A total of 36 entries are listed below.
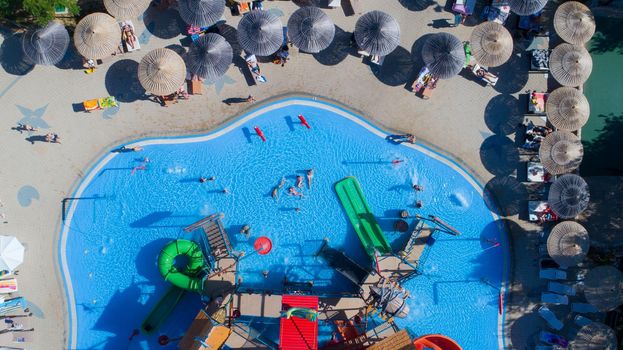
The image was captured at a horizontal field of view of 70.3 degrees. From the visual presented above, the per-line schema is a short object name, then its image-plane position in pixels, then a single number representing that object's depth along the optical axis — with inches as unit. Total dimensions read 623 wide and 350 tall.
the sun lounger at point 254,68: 820.6
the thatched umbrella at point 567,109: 799.1
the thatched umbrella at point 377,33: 774.5
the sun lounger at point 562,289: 831.7
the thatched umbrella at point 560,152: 792.3
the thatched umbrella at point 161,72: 764.6
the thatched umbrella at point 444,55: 778.2
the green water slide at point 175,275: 804.0
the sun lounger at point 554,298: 829.8
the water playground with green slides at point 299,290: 744.3
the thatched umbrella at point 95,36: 772.0
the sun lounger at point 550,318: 828.6
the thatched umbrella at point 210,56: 769.6
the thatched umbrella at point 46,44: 768.9
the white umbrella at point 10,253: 793.6
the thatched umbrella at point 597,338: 794.2
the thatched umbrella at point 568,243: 794.8
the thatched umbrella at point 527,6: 785.6
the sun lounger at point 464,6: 828.0
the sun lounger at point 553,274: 831.1
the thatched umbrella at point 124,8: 789.9
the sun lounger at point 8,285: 819.4
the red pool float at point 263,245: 833.5
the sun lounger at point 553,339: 820.6
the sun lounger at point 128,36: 815.7
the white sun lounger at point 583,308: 827.4
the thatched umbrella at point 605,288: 797.2
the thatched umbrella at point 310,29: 771.4
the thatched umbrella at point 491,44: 789.2
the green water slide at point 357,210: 842.2
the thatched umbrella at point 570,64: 795.4
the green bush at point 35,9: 740.0
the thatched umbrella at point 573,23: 802.8
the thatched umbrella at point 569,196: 783.7
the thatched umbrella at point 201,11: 769.6
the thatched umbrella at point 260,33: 767.7
